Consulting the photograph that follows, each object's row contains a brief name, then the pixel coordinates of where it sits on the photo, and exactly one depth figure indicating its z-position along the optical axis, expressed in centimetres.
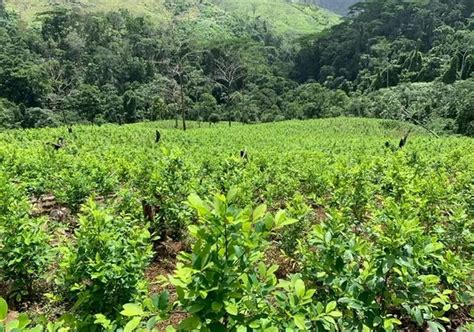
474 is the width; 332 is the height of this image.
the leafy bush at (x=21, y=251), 467
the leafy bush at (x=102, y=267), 333
